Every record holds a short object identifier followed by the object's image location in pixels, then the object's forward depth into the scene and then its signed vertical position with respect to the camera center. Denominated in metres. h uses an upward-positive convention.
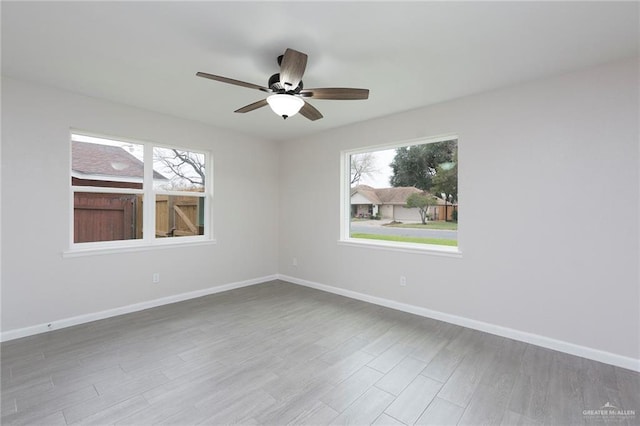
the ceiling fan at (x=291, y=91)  2.11 +0.96
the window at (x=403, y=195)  3.59 +0.24
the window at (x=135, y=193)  3.44 +0.25
